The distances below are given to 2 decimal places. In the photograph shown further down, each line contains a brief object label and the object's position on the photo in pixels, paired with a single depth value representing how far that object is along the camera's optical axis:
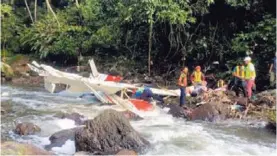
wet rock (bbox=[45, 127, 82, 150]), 10.65
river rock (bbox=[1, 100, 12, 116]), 14.47
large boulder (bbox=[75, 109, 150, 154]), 9.98
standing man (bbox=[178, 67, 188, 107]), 14.17
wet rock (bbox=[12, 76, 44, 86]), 21.08
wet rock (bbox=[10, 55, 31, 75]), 22.91
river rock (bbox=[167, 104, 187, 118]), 13.96
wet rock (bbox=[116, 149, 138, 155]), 9.46
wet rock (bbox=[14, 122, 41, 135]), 11.85
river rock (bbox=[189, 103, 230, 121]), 13.42
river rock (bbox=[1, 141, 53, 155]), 8.30
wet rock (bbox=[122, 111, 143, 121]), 13.82
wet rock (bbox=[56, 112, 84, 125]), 12.91
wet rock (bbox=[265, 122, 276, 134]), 12.23
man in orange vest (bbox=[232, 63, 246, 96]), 15.00
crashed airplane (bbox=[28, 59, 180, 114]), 14.48
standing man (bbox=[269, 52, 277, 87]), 15.44
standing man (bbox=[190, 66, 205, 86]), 15.43
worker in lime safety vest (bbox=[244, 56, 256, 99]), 14.68
